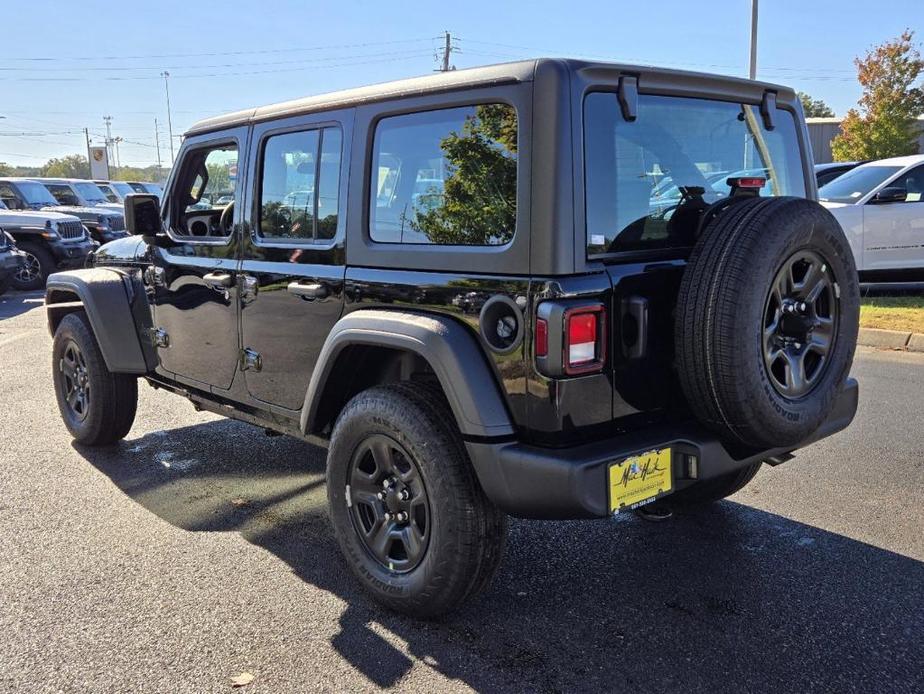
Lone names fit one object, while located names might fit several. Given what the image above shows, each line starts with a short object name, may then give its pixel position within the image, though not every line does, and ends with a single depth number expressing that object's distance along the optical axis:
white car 8.82
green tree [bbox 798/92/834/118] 64.62
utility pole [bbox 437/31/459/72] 51.61
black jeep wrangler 2.50
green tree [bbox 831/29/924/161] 23.62
